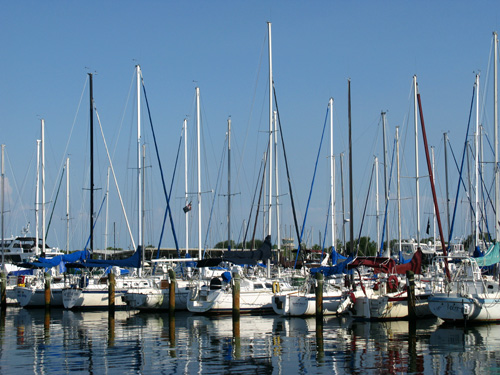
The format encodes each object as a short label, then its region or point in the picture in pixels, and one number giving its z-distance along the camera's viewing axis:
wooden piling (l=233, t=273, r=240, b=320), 33.09
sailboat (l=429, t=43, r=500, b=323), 30.09
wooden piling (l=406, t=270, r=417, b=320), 31.72
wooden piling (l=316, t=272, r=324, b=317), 32.41
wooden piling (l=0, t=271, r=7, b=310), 44.34
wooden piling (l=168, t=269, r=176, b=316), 36.34
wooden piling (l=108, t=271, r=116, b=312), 38.50
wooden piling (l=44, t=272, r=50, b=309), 40.32
